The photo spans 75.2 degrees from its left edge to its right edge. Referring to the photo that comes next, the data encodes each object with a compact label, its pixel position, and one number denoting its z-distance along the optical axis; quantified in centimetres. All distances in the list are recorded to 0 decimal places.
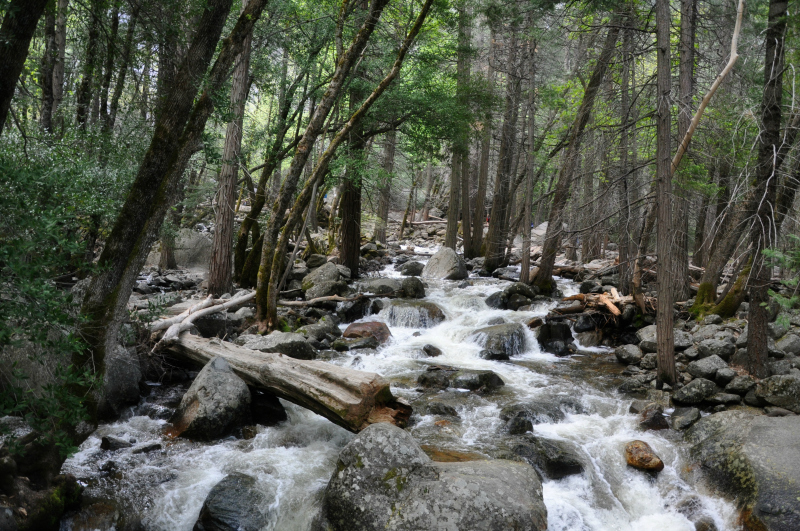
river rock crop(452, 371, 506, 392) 837
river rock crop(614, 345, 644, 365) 978
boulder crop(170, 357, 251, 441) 611
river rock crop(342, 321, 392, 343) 1115
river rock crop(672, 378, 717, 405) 727
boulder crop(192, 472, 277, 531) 460
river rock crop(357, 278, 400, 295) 1405
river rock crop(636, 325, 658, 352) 992
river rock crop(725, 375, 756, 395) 722
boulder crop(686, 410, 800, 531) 456
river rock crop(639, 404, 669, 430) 674
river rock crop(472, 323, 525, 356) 1082
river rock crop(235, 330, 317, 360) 852
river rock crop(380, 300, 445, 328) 1241
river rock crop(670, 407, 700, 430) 663
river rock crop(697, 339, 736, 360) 845
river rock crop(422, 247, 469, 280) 1708
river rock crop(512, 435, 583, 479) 566
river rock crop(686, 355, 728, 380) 773
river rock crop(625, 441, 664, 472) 567
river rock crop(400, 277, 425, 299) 1413
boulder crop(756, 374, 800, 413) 671
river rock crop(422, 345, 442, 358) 1047
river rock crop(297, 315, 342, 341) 1052
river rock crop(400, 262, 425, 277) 1802
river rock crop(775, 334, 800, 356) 828
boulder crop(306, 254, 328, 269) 1641
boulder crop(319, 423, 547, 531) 405
